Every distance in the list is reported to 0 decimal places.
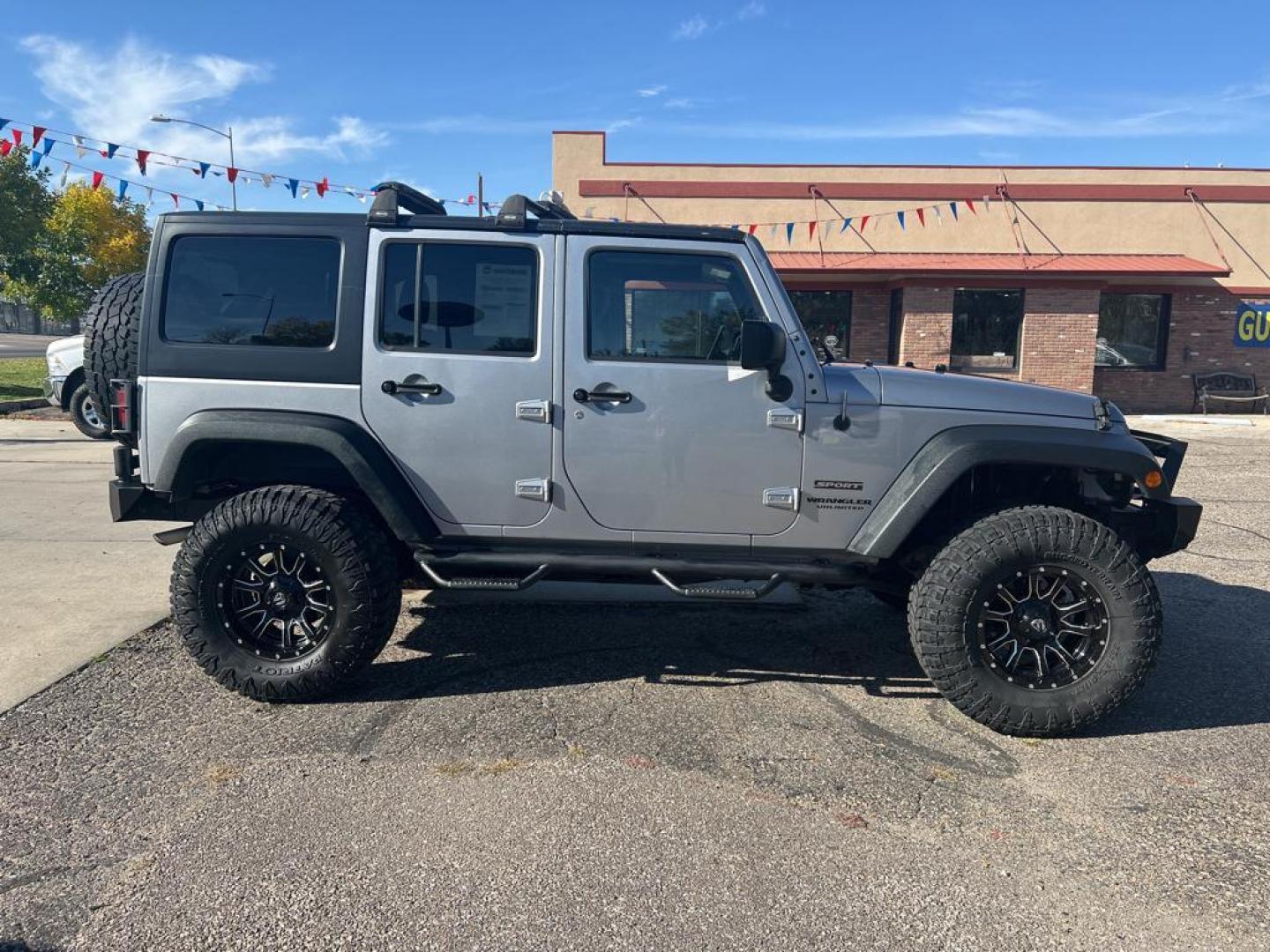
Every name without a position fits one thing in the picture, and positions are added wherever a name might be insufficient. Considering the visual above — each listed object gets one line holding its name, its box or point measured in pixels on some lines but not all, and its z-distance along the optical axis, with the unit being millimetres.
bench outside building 19094
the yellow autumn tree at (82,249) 17891
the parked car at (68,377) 12102
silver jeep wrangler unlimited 3658
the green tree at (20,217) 17047
